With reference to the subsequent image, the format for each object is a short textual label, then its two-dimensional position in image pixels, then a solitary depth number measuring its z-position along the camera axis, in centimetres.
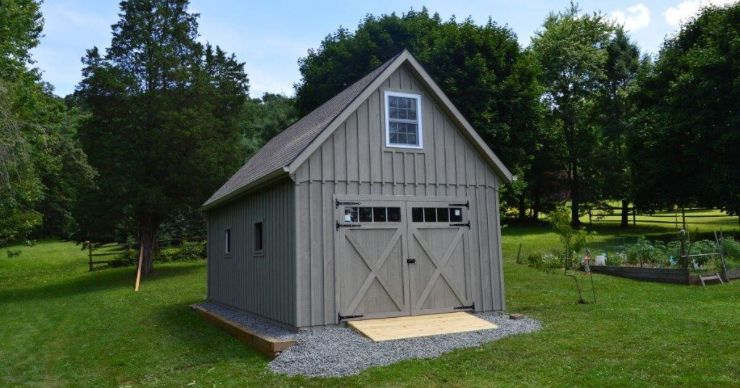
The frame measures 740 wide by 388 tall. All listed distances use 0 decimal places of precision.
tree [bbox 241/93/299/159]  3809
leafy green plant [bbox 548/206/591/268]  1270
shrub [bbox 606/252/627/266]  1834
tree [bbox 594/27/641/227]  3606
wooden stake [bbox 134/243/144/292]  2027
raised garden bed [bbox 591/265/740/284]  1540
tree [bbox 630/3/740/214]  2406
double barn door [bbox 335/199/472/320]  1049
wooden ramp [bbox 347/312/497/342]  938
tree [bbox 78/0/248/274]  2333
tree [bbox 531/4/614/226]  3819
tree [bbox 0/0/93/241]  2088
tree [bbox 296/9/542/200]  2547
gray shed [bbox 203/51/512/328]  1022
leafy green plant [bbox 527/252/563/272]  1961
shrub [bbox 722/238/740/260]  1695
